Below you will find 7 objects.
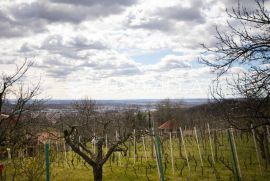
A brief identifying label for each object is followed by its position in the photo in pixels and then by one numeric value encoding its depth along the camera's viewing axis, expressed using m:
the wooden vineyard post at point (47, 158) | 7.80
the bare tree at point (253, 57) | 7.65
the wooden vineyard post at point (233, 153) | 11.91
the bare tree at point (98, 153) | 10.61
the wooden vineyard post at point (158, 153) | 10.34
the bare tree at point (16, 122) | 10.59
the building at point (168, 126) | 49.72
